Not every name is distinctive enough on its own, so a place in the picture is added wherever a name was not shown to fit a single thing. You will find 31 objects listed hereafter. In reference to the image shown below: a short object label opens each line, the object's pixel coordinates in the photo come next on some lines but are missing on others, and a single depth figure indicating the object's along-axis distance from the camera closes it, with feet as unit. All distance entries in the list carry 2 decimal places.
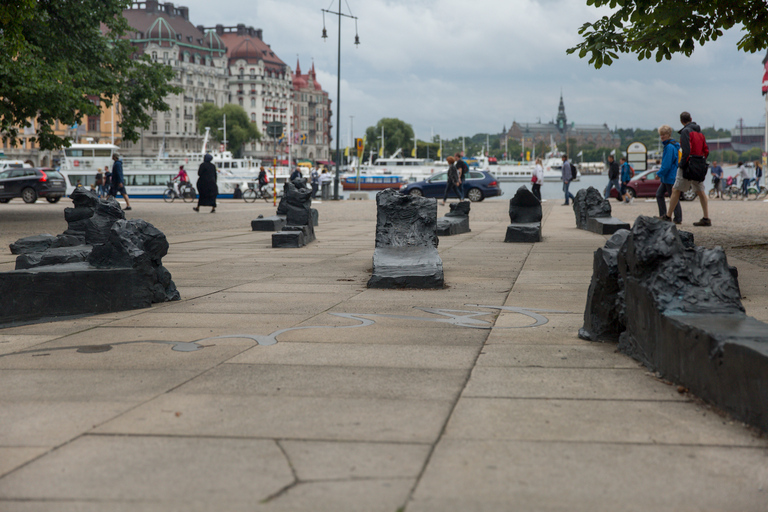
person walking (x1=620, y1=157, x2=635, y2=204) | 97.04
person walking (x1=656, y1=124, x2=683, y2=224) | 49.08
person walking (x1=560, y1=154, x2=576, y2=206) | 97.35
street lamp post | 122.98
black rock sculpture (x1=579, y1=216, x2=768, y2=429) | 10.90
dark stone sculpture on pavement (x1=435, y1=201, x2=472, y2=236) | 51.12
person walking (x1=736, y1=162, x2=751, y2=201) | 116.47
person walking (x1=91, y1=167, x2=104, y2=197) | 133.08
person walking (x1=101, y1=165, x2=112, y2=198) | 124.51
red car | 112.88
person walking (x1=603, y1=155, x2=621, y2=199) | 94.88
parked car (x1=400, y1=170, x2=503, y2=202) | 122.01
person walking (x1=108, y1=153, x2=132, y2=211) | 88.19
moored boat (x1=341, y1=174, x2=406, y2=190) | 229.04
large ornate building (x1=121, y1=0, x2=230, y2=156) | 453.99
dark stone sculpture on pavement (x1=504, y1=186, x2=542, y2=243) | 45.24
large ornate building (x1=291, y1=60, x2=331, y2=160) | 599.98
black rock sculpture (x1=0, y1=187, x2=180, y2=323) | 20.38
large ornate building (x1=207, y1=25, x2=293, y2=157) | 530.68
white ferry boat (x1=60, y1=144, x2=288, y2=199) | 166.12
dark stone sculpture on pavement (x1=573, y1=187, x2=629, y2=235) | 51.00
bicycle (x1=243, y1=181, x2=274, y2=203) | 137.85
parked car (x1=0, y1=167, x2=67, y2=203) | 120.47
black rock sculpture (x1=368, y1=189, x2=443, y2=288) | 29.04
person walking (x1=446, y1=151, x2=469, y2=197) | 91.71
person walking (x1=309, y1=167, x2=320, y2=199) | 141.24
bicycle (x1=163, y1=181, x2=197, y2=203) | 141.18
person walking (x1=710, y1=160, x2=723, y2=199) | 118.52
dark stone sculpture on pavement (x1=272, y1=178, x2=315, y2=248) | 43.37
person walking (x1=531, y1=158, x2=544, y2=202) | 93.21
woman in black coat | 77.25
